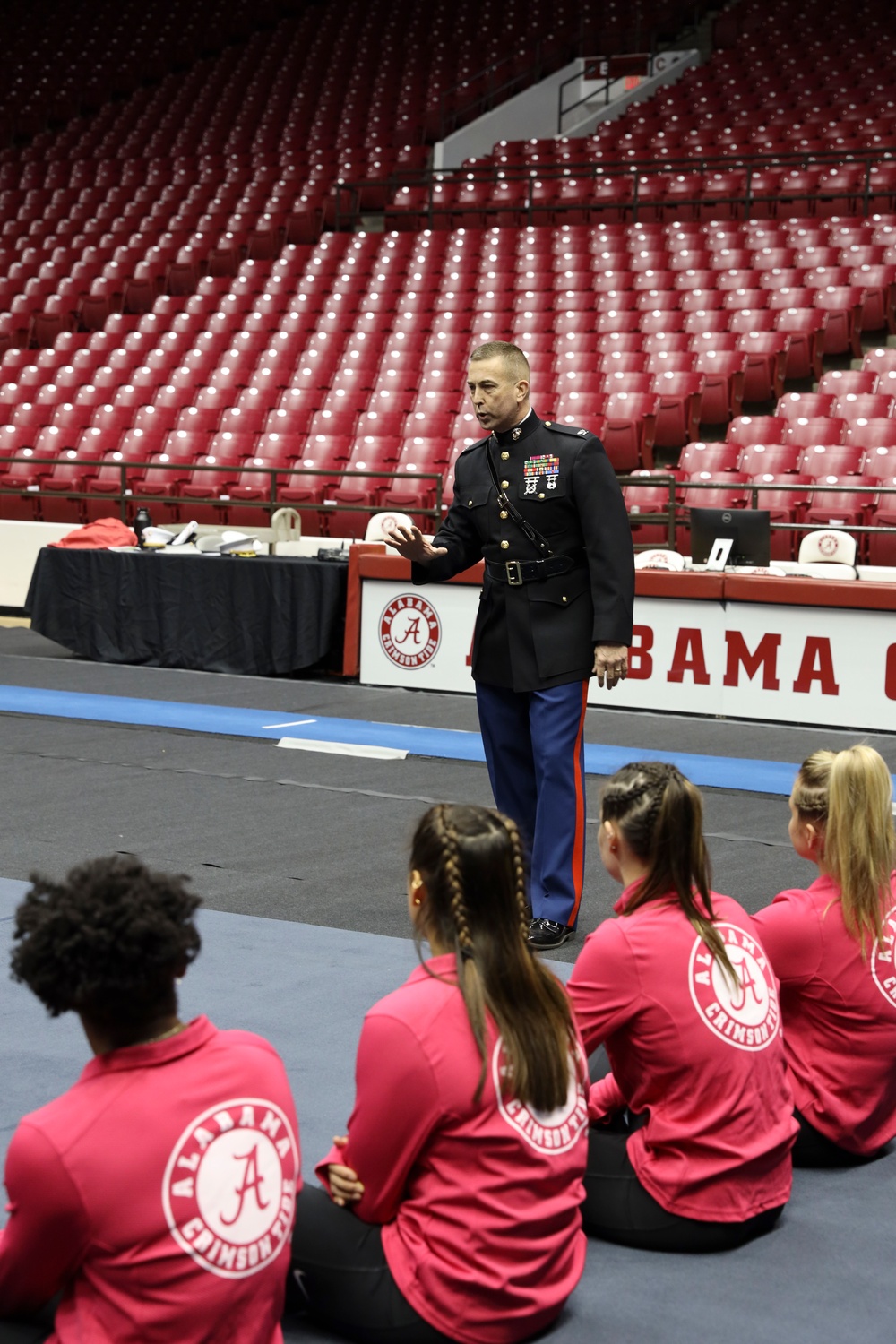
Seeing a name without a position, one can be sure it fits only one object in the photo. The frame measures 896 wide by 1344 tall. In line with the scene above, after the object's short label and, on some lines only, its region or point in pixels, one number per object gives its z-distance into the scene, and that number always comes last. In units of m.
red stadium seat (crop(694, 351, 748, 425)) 13.38
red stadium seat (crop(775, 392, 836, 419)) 12.73
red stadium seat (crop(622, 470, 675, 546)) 11.95
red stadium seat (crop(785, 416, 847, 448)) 12.24
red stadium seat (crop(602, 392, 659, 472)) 12.78
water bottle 12.06
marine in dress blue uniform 4.55
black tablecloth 10.59
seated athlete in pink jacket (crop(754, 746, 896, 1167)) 2.89
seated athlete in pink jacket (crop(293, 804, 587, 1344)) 2.20
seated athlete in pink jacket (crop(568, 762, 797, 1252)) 2.58
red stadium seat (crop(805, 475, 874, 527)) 11.27
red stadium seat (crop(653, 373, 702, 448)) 13.13
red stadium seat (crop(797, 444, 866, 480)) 11.58
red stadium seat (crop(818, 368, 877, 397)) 12.96
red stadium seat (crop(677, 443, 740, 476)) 12.26
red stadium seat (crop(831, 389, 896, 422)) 12.34
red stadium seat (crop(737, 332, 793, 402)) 13.59
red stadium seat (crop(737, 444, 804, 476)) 11.88
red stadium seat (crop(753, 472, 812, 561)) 11.41
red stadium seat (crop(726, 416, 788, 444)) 12.55
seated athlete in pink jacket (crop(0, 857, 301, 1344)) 1.83
